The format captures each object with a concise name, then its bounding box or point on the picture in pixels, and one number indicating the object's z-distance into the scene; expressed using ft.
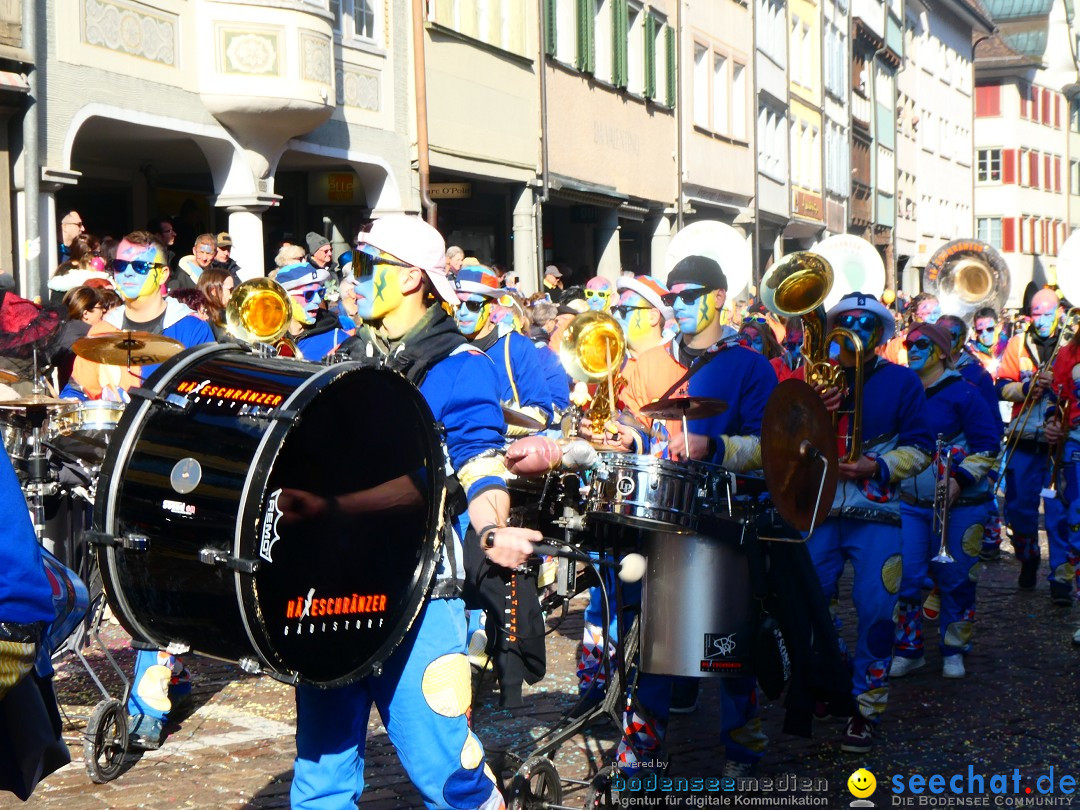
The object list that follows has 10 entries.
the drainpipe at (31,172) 42.88
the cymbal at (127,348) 19.84
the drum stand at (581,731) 17.37
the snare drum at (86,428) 20.29
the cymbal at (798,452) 17.81
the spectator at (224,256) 41.88
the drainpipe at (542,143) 74.43
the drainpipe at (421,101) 62.90
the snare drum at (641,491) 16.66
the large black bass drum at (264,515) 11.76
